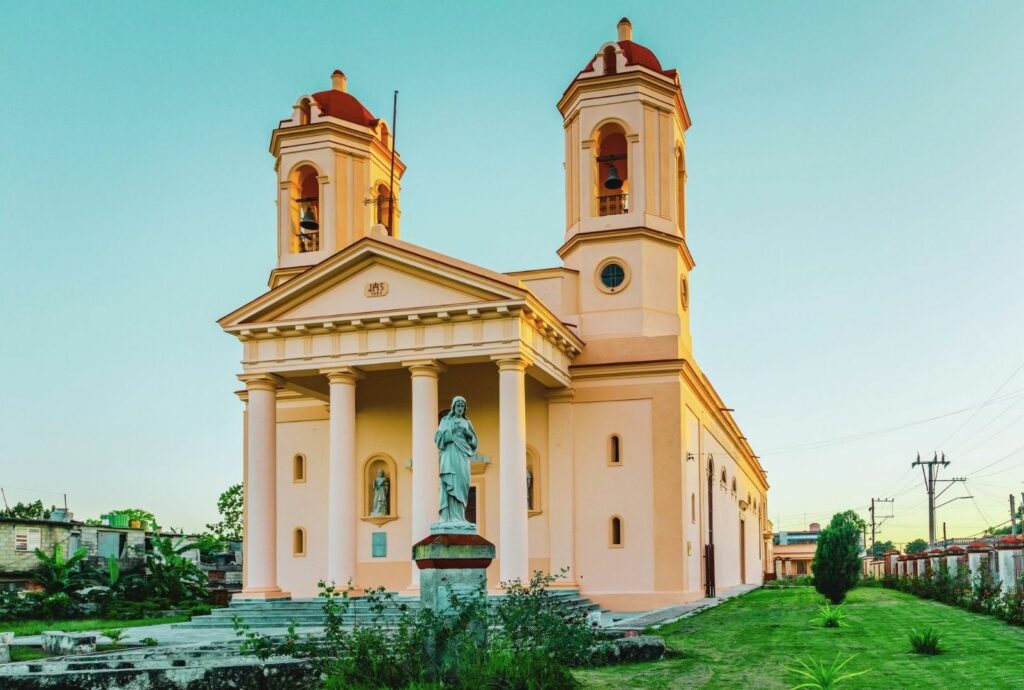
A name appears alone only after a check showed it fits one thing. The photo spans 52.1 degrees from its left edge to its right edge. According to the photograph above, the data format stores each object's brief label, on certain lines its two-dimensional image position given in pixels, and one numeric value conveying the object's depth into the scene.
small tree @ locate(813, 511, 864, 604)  26.28
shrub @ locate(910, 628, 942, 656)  14.97
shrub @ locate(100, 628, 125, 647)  19.78
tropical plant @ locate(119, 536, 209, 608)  35.00
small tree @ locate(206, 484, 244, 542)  81.88
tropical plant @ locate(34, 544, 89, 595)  32.50
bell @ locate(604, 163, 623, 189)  30.38
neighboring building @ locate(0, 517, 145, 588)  36.30
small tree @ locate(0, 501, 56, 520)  75.76
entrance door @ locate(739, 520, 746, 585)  50.97
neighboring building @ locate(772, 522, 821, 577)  111.25
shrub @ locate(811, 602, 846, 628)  20.38
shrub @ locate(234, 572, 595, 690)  11.46
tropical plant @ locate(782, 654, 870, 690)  10.94
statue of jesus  13.81
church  25.95
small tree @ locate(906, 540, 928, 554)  157.06
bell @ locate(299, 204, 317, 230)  33.28
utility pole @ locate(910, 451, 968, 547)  62.72
